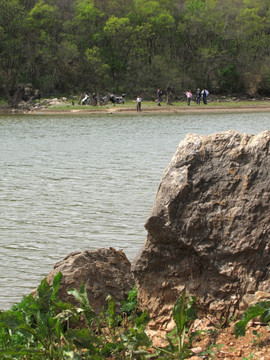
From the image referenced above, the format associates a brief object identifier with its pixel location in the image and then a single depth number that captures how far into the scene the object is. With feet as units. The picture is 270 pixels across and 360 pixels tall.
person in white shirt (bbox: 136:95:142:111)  173.58
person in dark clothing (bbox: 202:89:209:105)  204.42
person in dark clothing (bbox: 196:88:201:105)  203.41
